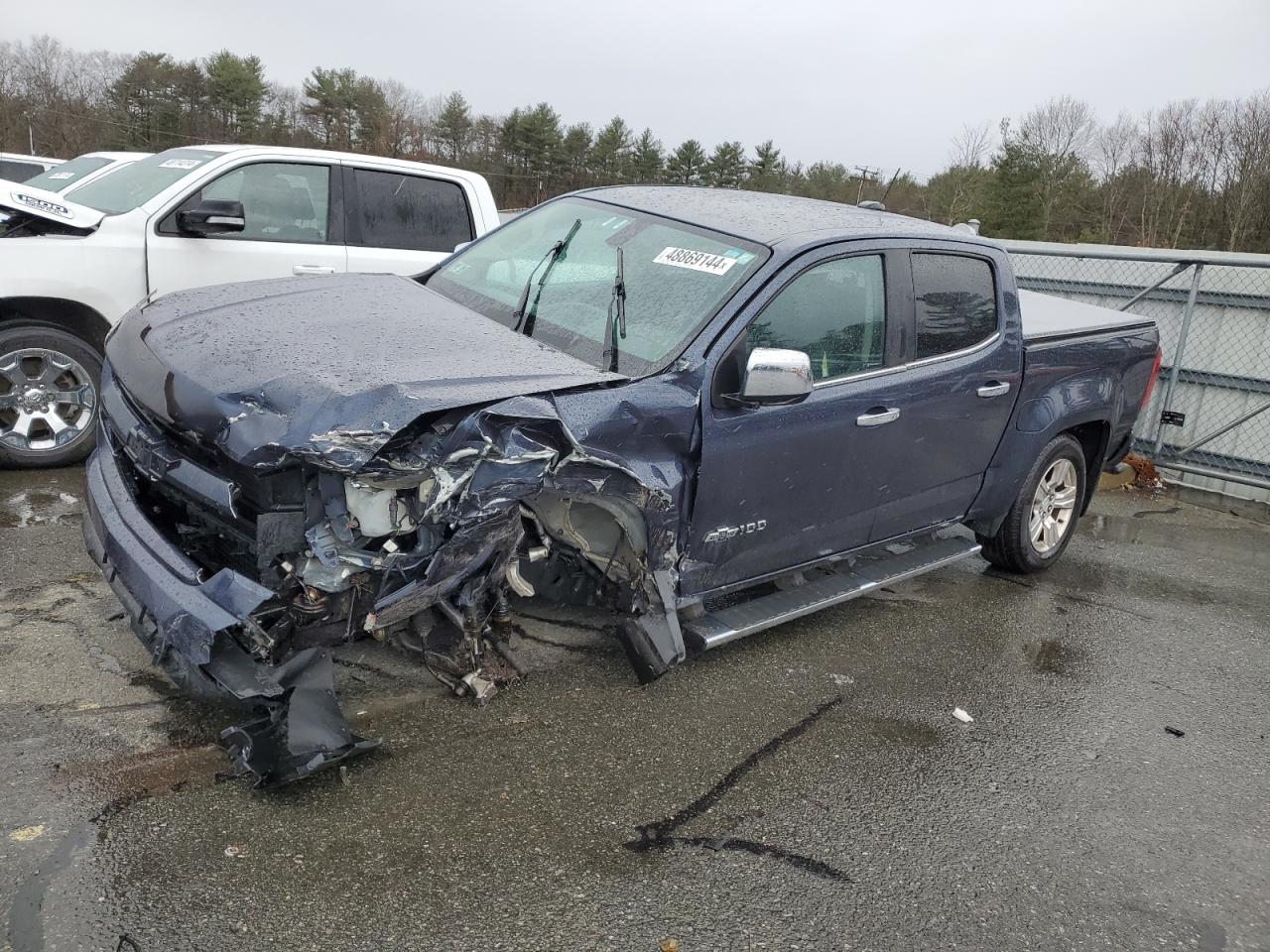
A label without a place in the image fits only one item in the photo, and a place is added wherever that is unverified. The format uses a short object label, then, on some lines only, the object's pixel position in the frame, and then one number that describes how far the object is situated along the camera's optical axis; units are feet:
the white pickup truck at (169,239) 17.57
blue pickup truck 9.27
